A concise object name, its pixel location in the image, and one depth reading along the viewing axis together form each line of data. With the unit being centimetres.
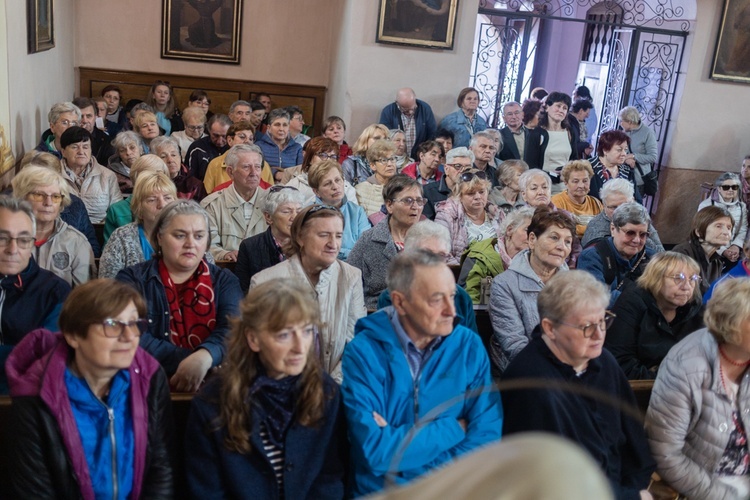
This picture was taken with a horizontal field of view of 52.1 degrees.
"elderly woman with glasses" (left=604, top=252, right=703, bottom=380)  359
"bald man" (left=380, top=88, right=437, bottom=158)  902
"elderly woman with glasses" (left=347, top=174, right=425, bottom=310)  432
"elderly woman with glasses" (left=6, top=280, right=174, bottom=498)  222
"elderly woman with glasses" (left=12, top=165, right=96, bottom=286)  367
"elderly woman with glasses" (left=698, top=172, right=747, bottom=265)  712
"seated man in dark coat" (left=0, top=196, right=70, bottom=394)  298
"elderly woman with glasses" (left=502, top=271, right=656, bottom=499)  264
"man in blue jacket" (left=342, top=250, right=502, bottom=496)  250
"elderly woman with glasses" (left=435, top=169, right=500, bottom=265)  534
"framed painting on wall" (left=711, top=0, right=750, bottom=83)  954
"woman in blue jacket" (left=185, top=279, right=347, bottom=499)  233
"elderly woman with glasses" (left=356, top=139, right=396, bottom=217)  599
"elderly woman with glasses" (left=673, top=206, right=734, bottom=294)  502
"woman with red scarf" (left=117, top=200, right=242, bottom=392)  310
